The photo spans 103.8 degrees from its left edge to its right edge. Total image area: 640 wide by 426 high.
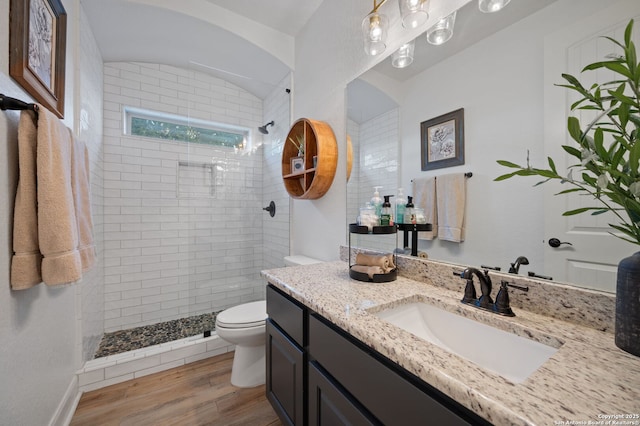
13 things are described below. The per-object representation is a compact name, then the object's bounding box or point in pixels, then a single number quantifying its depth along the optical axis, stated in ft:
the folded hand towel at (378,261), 4.06
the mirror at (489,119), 2.77
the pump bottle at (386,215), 4.43
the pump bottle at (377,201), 4.57
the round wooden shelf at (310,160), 5.94
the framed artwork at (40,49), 3.07
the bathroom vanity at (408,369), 1.48
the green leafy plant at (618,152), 1.66
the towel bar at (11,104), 2.80
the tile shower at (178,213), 7.93
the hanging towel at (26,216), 3.00
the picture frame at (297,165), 6.70
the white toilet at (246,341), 5.48
